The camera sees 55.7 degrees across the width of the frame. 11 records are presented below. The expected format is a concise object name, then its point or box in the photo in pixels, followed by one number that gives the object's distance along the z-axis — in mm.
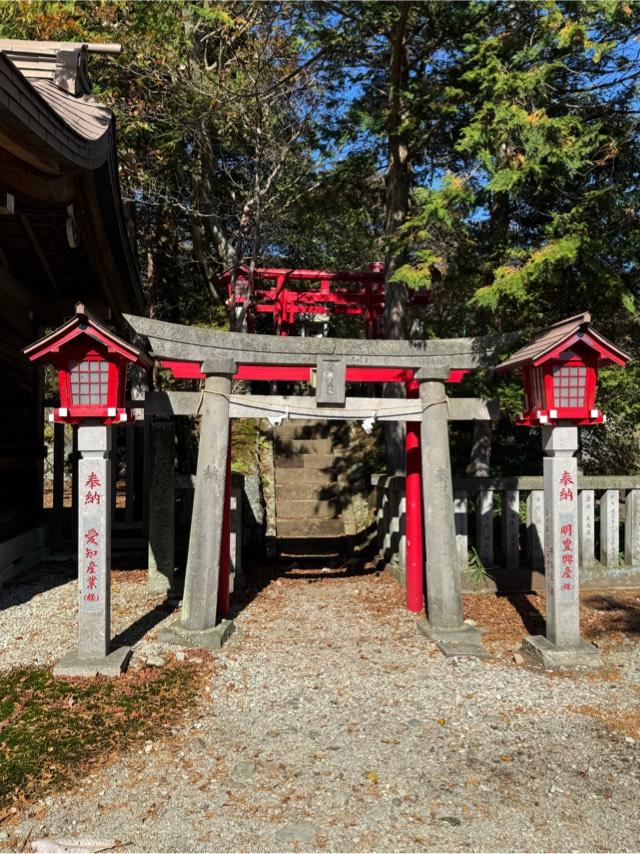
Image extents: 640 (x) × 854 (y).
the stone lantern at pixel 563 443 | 5855
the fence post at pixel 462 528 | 8242
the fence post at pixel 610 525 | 8438
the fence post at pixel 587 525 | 8328
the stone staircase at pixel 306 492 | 11930
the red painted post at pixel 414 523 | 7539
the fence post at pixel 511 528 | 8336
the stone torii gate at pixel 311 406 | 6395
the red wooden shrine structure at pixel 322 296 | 15953
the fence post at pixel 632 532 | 8555
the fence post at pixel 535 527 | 8312
